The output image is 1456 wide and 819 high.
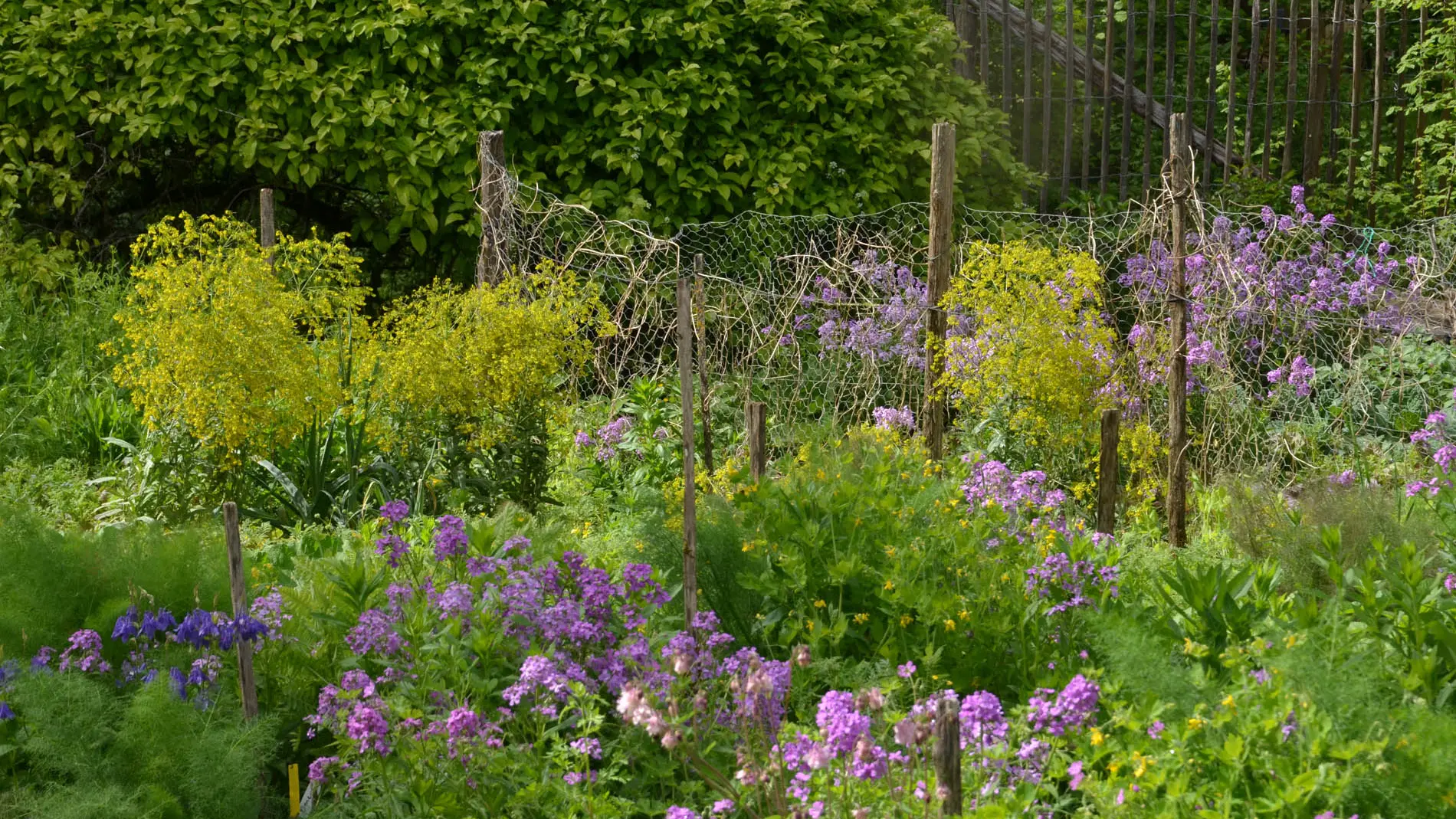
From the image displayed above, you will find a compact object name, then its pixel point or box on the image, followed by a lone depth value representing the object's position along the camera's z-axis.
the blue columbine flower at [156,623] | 5.98
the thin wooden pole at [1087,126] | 16.36
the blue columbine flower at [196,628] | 5.89
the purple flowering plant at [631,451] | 11.84
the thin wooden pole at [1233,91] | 16.05
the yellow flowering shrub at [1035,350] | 10.23
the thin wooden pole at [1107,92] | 16.44
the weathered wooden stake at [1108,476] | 9.35
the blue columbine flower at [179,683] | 5.70
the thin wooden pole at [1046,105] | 16.25
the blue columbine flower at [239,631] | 5.68
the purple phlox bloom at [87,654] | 5.80
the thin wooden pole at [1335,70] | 16.28
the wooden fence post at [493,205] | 13.47
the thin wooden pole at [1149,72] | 16.03
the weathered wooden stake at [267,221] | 14.11
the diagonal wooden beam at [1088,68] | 16.48
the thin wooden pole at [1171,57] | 16.44
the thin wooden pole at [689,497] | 6.37
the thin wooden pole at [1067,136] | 16.25
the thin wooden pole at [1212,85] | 16.25
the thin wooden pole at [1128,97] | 16.44
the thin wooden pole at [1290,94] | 16.28
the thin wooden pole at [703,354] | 10.27
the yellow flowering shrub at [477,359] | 10.38
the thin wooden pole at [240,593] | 5.69
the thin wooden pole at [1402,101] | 16.34
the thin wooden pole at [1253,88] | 16.31
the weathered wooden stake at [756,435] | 8.21
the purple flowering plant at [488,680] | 5.12
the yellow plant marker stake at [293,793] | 5.65
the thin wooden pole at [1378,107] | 16.11
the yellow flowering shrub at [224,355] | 10.06
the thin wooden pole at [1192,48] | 16.36
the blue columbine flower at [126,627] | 5.87
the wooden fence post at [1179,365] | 9.80
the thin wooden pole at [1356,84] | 16.36
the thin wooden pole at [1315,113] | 16.39
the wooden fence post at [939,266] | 11.20
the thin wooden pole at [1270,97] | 16.23
